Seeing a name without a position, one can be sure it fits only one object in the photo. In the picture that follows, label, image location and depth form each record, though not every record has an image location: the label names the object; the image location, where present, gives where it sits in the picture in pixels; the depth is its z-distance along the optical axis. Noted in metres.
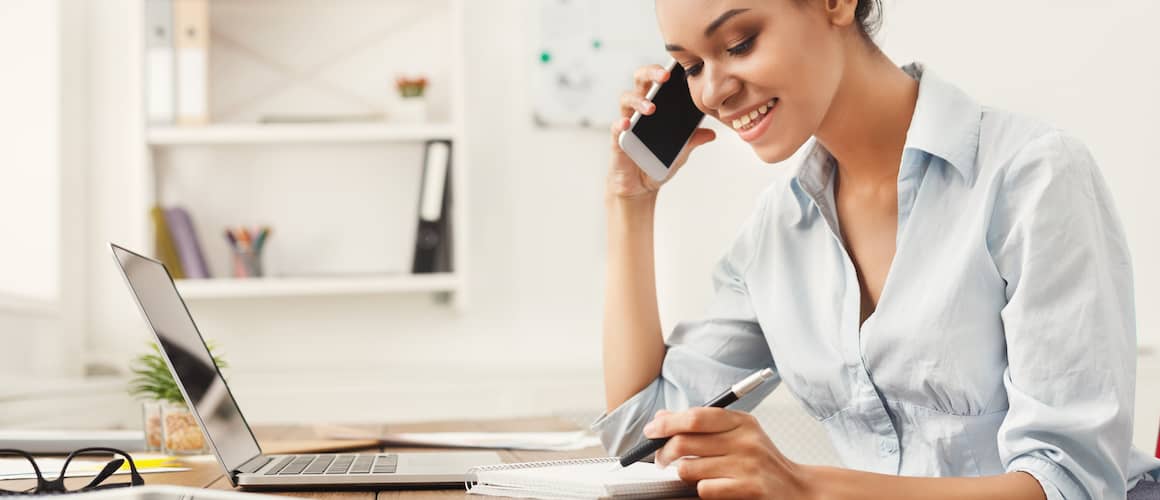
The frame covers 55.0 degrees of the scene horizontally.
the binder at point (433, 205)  2.56
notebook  0.76
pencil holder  2.55
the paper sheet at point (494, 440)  1.30
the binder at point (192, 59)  2.49
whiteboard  2.75
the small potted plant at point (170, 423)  1.23
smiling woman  0.88
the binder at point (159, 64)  2.47
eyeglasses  0.79
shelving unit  2.64
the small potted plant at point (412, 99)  2.60
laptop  0.88
